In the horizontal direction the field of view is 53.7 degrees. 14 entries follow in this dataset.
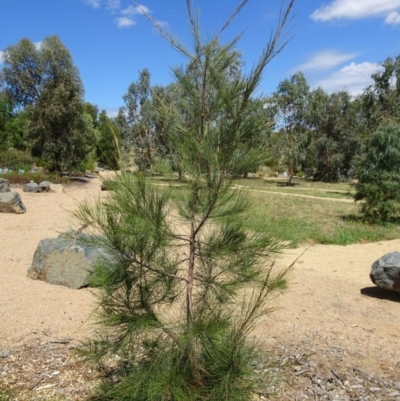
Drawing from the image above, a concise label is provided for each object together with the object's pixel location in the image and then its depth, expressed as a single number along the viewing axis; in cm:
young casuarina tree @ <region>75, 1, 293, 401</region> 202
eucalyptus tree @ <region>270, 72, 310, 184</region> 2773
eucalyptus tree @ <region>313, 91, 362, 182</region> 3272
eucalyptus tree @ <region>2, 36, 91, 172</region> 2352
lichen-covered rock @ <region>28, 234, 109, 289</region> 533
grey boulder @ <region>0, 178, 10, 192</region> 1485
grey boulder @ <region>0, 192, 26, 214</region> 1134
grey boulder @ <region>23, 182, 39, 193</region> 1741
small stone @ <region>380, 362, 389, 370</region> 353
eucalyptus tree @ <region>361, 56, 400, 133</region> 3084
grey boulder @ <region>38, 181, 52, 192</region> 1762
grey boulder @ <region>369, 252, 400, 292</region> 551
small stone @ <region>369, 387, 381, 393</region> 311
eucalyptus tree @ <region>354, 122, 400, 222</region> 1165
